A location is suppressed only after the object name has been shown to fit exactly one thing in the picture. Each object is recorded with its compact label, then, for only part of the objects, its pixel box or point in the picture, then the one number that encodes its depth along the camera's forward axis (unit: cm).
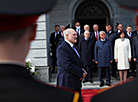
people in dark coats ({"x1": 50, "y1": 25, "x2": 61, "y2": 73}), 1223
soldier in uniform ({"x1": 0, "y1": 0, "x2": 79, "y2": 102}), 167
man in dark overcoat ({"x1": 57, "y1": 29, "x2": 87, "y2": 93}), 577
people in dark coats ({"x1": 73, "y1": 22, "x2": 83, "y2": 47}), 1217
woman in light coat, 1064
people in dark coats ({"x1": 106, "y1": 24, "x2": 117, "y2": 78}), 1163
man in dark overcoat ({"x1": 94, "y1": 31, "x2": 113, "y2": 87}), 1055
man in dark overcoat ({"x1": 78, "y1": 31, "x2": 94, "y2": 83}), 1104
